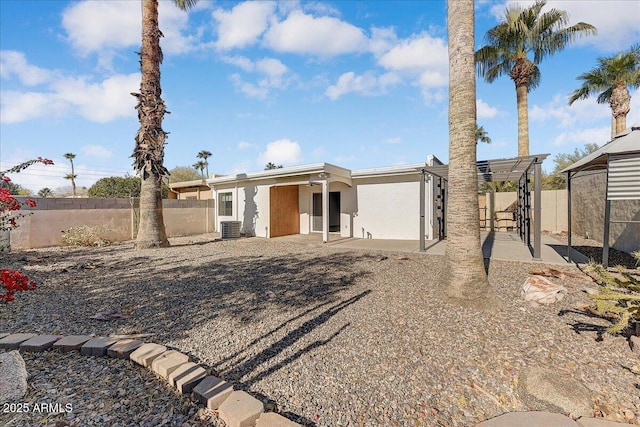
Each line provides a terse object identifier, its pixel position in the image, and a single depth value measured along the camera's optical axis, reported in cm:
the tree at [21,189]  1543
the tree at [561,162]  2352
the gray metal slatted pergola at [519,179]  748
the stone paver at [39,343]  297
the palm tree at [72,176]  3769
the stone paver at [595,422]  200
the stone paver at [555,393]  221
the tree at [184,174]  3394
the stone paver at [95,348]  295
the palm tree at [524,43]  1285
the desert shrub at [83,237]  1081
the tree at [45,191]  2369
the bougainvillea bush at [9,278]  243
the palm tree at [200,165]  4019
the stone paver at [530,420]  204
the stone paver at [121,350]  290
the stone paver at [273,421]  191
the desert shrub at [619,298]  297
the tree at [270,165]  4361
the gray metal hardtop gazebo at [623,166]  538
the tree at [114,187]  2381
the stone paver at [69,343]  300
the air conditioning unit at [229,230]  1381
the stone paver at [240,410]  196
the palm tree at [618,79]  1459
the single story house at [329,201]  1219
